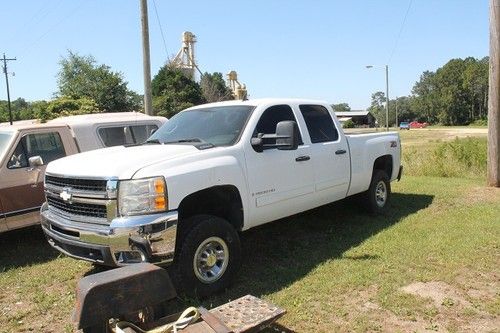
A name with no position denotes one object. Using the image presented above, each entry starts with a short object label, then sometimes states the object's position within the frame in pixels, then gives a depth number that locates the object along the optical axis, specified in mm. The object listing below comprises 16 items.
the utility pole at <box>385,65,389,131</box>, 41075
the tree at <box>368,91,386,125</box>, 129425
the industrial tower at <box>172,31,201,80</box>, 48281
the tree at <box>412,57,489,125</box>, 118062
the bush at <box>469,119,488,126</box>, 105938
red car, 119844
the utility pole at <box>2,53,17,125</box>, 55931
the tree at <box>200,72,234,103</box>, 46906
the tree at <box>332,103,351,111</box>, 151075
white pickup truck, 4367
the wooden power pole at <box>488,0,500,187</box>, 10320
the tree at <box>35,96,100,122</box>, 28619
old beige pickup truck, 6605
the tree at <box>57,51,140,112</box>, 40312
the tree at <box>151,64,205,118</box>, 42656
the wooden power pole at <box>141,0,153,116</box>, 13367
